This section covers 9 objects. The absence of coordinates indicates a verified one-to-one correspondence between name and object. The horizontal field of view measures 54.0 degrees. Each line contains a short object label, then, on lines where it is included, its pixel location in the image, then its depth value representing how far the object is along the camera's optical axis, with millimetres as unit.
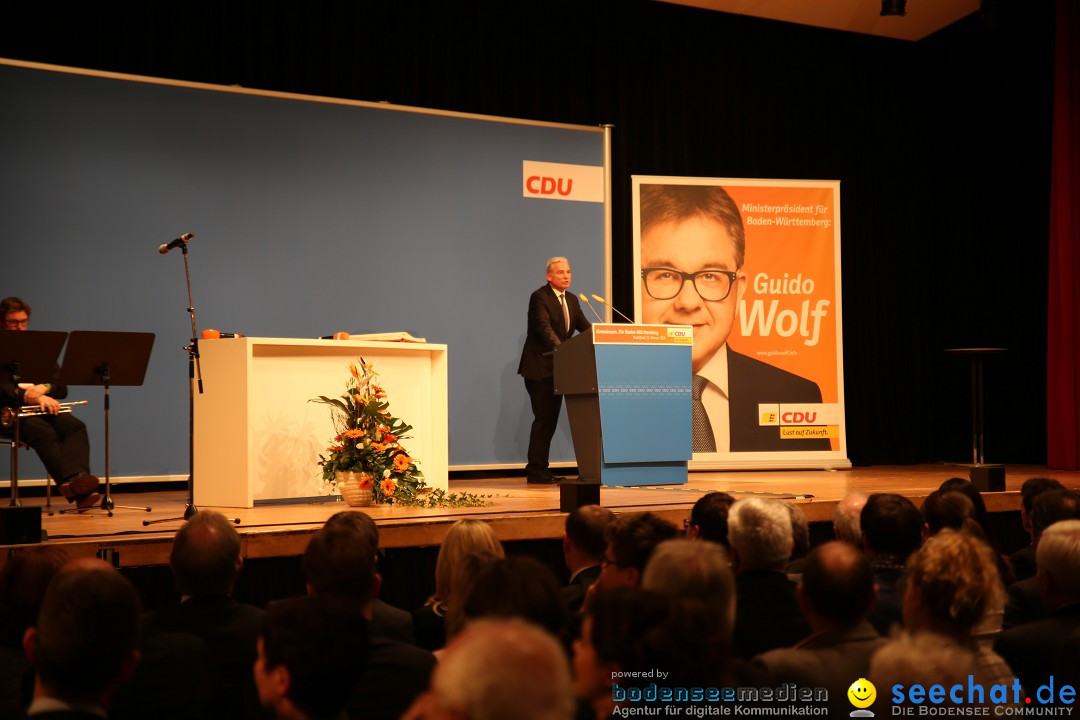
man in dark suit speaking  7598
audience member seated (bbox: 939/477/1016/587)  3462
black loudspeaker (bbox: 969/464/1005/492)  6031
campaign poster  8578
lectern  6445
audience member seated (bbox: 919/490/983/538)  3734
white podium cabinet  5461
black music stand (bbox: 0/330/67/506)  4801
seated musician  5316
